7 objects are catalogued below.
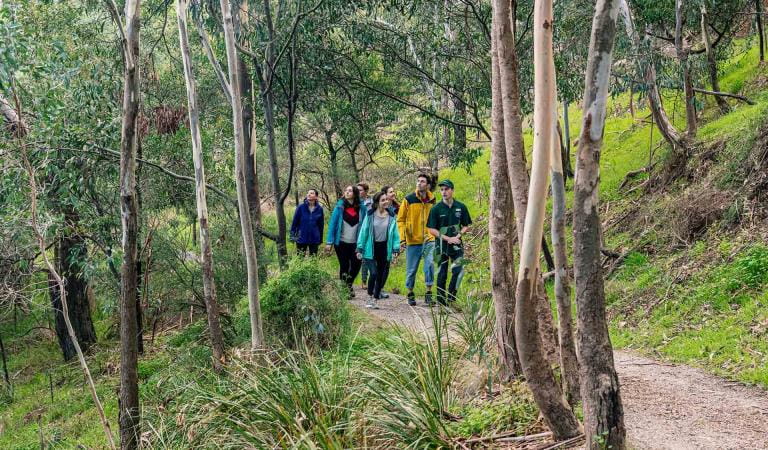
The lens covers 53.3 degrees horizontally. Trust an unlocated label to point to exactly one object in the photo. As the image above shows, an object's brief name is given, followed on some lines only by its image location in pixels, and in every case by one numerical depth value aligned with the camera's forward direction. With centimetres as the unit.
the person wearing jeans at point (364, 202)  1212
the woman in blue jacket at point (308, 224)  1252
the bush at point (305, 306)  958
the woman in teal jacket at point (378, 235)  1174
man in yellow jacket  1113
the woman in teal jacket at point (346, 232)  1223
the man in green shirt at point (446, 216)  1009
